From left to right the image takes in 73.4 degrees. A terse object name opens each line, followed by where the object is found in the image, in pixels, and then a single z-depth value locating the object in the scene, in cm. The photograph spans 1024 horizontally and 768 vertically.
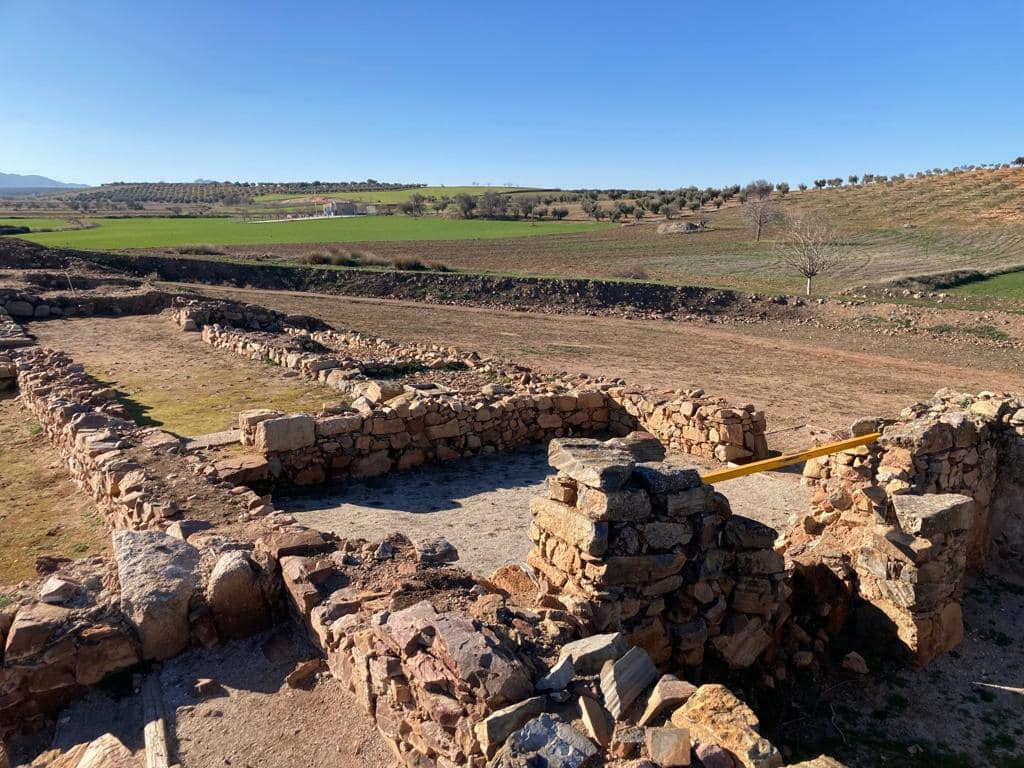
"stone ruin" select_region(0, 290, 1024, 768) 398
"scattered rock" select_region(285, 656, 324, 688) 511
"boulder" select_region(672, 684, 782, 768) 352
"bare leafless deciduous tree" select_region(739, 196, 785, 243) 5950
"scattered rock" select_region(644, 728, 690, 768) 345
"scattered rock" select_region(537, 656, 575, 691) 407
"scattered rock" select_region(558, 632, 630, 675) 425
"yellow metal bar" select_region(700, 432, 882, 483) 734
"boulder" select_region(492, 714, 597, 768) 343
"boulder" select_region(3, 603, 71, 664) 487
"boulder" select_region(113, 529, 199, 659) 529
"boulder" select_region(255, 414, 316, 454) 1008
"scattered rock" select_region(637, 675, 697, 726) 389
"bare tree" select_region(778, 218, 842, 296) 3619
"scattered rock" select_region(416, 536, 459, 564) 611
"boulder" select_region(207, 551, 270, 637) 560
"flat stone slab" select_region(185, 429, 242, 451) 1099
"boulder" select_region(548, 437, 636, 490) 535
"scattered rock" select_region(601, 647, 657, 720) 392
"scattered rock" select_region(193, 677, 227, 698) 503
